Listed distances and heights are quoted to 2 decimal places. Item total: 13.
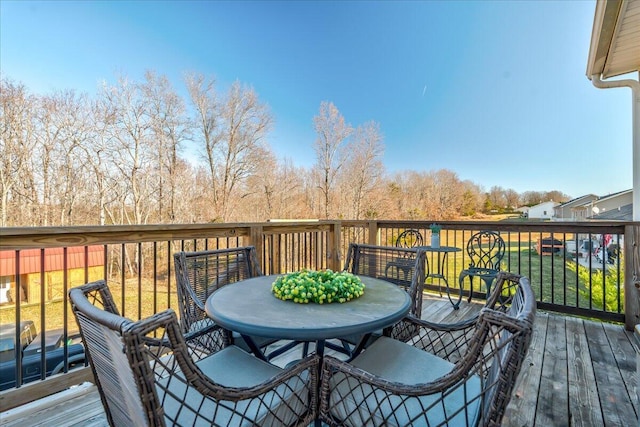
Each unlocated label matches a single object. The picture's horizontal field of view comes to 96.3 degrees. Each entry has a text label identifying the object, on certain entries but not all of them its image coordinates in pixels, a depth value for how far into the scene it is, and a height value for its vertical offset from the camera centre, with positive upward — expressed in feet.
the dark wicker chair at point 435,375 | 2.61 -2.13
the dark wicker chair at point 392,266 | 6.59 -1.39
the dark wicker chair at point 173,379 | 2.35 -1.81
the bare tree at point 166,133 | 33.47 +9.62
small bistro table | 12.19 -1.62
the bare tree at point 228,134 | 36.11 +10.25
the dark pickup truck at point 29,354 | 12.17 -6.76
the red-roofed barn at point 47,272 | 22.98 -5.20
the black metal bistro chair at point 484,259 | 11.69 -2.11
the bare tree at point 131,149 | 31.53 +7.31
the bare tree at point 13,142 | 25.45 +6.51
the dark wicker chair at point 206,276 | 5.99 -1.54
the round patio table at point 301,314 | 3.75 -1.50
